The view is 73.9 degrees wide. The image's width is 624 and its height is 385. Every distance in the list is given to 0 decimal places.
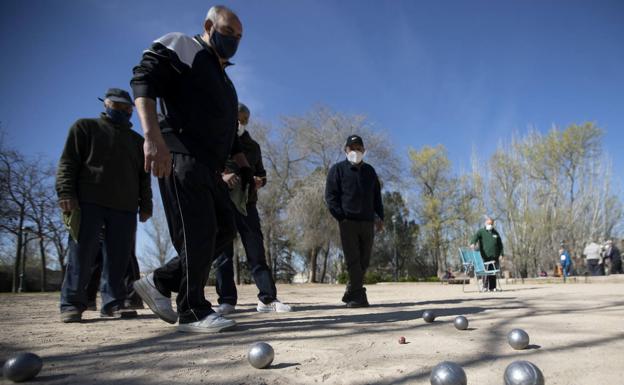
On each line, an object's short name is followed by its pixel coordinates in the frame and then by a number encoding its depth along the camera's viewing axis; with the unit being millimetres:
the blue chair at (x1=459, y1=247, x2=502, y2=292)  11000
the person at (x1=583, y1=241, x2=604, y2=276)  18953
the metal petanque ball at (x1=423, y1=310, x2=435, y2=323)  3468
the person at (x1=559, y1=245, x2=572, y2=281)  20400
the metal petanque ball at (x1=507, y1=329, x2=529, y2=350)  2258
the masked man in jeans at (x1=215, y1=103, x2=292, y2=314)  4848
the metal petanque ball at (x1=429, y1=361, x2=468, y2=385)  1442
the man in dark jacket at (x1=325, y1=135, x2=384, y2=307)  5434
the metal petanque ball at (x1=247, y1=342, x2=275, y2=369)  1889
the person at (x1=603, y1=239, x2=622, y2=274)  20578
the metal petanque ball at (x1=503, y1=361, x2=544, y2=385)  1421
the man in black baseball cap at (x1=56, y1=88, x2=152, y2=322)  3895
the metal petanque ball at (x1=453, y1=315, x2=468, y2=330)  3018
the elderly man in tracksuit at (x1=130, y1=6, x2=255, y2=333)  2922
